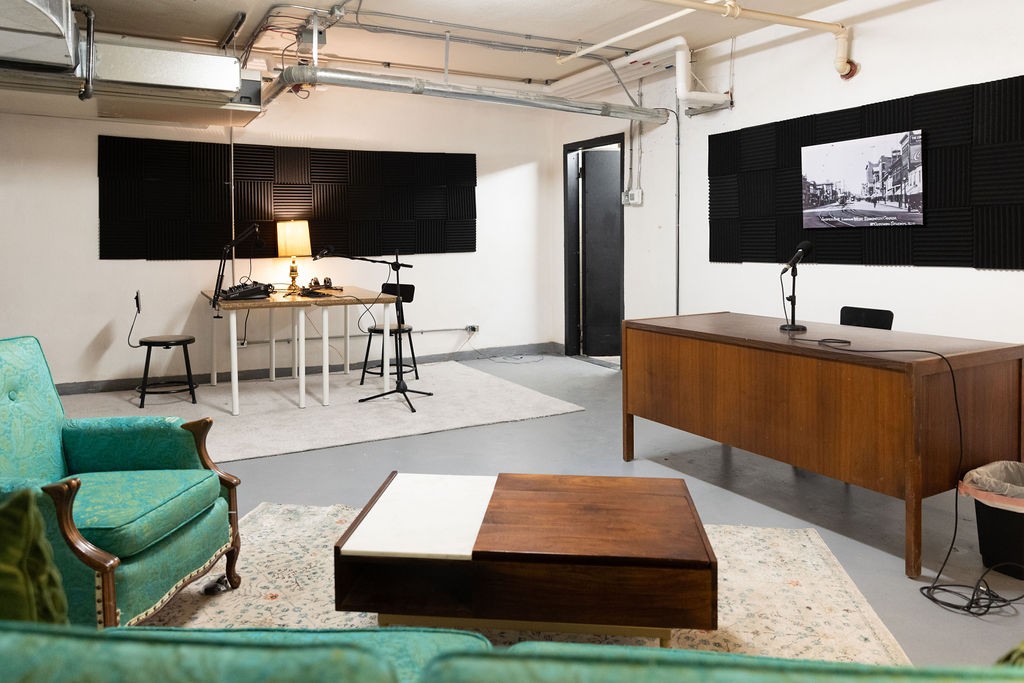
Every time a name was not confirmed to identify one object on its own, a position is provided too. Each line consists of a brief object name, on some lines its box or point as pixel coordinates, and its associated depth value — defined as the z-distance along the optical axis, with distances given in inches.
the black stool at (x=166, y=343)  245.1
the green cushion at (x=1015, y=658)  33.1
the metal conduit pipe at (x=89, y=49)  201.0
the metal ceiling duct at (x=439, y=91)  228.2
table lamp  277.3
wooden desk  117.3
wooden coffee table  84.4
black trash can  113.3
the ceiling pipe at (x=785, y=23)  193.3
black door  339.3
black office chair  170.2
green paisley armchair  84.6
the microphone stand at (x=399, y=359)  248.5
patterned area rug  98.3
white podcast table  228.2
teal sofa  27.9
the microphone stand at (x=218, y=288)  234.1
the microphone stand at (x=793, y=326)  151.6
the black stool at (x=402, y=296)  245.1
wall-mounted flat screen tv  200.1
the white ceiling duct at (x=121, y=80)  182.2
